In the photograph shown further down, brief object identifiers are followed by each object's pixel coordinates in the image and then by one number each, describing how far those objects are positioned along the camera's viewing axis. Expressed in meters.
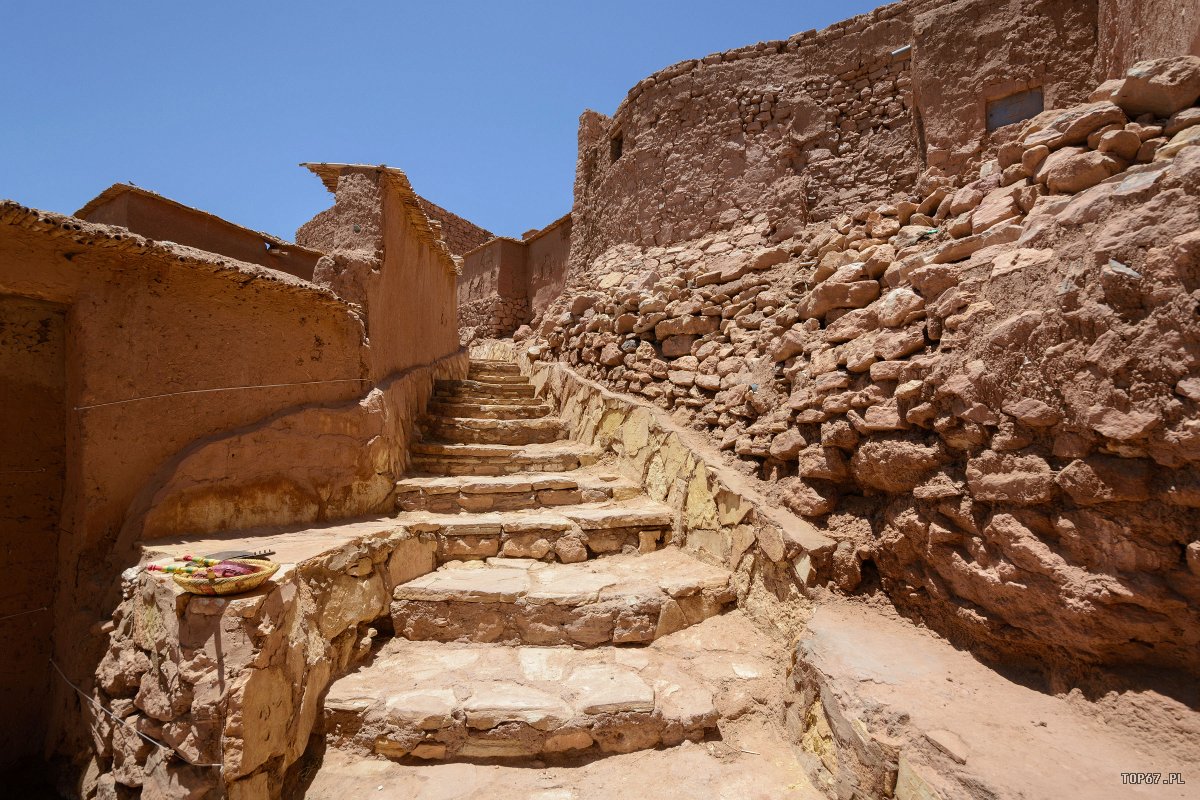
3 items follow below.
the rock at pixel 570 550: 3.86
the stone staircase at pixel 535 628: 2.59
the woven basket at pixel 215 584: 2.18
